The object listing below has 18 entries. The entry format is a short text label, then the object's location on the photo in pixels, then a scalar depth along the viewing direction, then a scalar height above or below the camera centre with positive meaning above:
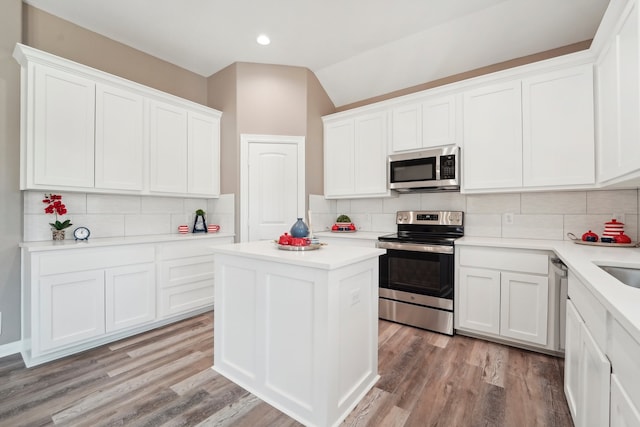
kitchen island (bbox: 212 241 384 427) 1.51 -0.66
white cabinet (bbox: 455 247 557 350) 2.29 -0.69
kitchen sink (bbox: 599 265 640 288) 1.45 -0.30
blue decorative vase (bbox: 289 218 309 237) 1.94 -0.11
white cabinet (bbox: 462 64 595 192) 2.32 +0.72
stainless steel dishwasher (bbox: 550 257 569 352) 2.22 -0.68
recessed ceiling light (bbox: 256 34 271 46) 3.07 +1.89
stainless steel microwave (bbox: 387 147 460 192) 2.87 +0.47
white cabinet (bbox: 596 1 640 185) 1.51 +0.70
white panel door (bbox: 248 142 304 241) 3.56 +0.31
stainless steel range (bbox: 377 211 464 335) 2.67 -0.59
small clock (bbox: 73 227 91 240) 2.60 -0.18
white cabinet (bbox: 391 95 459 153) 2.93 +0.97
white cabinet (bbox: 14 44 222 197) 2.30 +0.76
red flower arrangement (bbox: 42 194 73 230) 2.50 +0.05
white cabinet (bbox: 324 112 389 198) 3.42 +0.73
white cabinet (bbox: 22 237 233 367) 2.17 -0.69
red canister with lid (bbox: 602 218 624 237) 2.25 -0.11
